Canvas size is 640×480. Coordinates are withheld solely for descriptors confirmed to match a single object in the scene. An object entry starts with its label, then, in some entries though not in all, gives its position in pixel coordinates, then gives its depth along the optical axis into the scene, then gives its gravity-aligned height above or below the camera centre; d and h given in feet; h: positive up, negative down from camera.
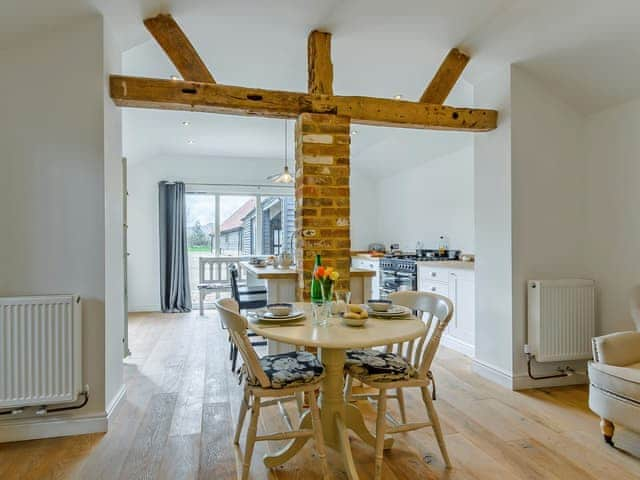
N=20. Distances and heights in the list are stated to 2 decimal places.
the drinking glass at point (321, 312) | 6.44 -1.17
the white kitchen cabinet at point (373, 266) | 18.99 -1.30
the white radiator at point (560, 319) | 9.95 -2.02
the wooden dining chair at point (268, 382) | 5.94 -2.21
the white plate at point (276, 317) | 6.43 -1.25
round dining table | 5.52 -1.43
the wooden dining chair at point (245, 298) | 12.07 -1.82
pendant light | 15.75 +2.47
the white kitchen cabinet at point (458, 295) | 12.80 -1.84
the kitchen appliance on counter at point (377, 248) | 23.06 -0.46
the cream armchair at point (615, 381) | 6.82 -2.54
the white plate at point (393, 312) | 6.89 -1.27
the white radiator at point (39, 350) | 7.37 -2.03
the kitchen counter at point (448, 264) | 12.90 -0.84
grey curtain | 20.74 -0.66
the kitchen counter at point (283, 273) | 10.03 -0.85
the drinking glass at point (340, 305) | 7.14 -1.16
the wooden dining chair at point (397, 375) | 6.30 -2.25
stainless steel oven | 15.84 -1.44
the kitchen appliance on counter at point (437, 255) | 16.62 -0.66
